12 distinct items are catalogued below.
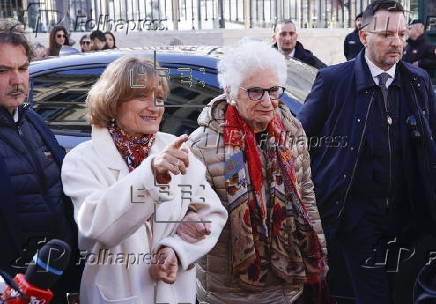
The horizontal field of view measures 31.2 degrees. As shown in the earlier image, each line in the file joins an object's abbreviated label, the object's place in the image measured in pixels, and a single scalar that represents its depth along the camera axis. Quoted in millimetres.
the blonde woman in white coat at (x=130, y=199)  2482
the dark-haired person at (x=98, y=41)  9922
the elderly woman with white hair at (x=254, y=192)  3162
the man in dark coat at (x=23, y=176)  2680
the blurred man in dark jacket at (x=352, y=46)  8266
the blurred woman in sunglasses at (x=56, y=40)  9114
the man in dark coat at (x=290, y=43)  7992
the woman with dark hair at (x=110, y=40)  10105
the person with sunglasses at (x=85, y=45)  10500
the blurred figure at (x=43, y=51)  8712
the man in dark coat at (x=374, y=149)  3881
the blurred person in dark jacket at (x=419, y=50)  9805
